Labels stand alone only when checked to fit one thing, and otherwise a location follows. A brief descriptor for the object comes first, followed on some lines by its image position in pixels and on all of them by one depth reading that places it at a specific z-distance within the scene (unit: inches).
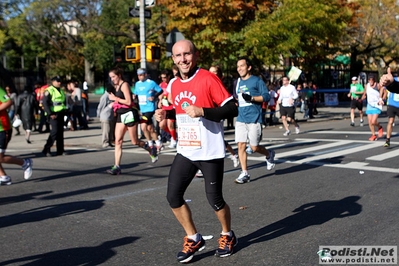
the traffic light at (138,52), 713.6
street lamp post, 697.0
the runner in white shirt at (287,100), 684.7
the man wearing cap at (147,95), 512.7
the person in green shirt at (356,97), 815.7
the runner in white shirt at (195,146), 206.7
